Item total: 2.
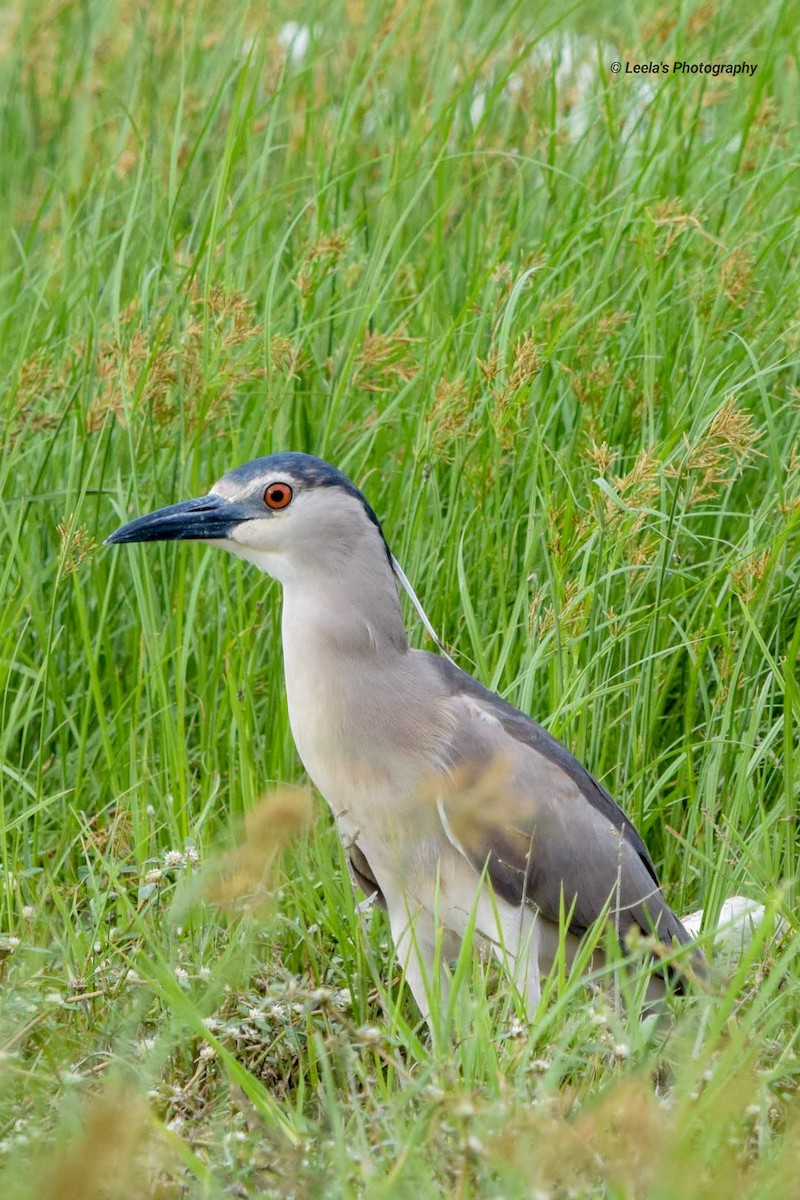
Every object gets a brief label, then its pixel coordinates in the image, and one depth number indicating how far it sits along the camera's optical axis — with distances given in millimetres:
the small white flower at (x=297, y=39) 11352
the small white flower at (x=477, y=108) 11266
